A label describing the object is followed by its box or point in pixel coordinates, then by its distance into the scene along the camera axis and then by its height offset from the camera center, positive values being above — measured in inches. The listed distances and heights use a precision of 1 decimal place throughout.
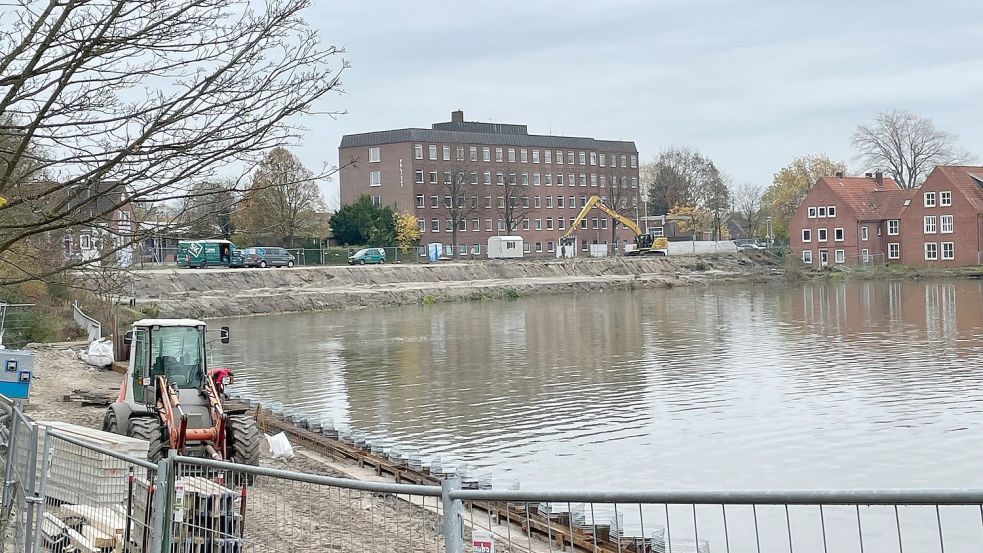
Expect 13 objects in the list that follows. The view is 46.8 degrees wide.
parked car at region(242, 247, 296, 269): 3144.7 +32.0
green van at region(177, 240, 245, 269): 3068.4 +37.8
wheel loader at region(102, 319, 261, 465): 612.0 -77.0
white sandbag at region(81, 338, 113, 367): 1379.2 -97.6
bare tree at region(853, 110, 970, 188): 4537.4 +370.3
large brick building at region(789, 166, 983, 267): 3580.2 +81.8
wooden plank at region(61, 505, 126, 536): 370.0 -79.7
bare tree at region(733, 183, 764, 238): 5861.2 +230.2
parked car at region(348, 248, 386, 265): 3513.8 +27.3
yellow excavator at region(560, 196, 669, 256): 4180.6 +55.5
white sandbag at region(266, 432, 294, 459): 770.2 -121.9
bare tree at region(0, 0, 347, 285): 349.7 +53.5
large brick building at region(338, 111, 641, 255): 4549.7 +335.7
